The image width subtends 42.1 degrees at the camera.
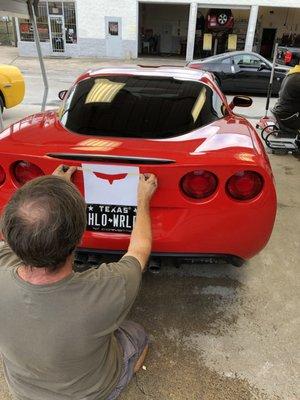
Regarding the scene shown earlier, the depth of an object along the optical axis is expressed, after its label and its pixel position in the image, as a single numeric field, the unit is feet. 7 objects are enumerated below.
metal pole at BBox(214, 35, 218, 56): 78.64
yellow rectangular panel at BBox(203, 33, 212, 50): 67.10
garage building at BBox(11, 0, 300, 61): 71.82
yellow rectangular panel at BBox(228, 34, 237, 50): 66.54
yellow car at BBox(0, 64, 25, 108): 24.50
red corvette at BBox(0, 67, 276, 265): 7.12
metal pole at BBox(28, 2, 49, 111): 19.40
